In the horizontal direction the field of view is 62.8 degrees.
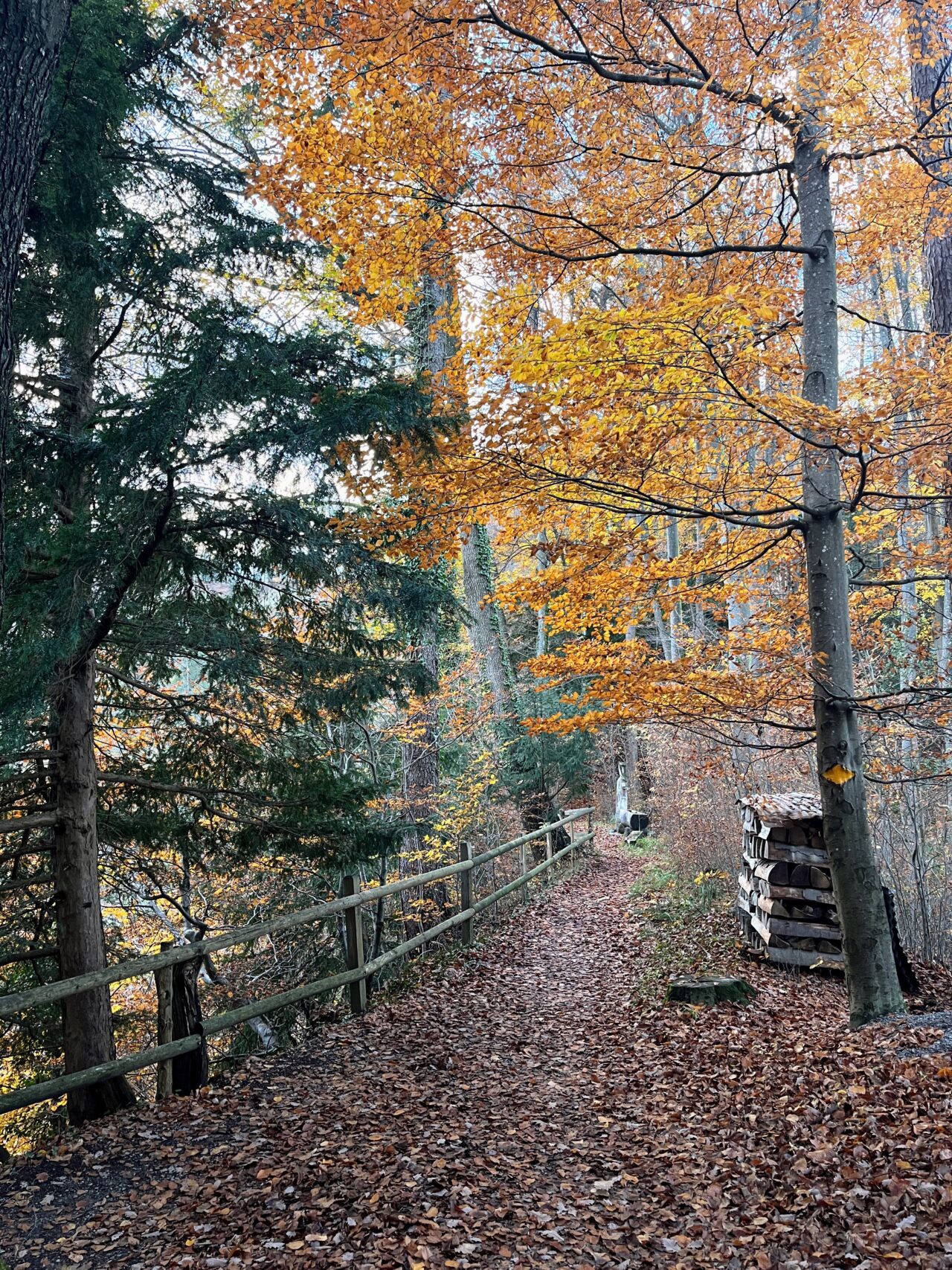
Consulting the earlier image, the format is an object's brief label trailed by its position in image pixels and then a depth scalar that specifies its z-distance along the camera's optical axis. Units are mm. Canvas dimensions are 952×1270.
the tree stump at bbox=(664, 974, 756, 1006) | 7137
